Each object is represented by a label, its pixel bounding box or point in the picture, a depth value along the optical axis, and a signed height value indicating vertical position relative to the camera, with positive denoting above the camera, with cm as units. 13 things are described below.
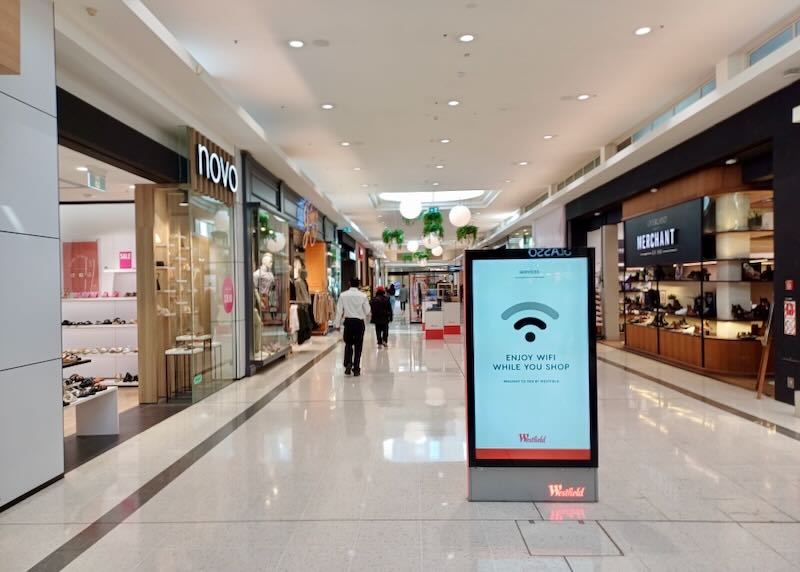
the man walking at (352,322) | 851 -62
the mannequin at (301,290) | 1267 -12
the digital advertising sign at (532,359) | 327 -50
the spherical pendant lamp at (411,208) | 1301 +189
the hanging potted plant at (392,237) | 2188 +200
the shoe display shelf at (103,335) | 777 -70
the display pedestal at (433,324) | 1418 -113
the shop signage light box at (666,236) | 830 +77
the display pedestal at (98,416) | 512 -126
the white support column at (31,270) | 341 +14
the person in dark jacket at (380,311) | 1195 -64
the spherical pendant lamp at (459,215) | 1345 +174
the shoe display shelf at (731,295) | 766 -27
